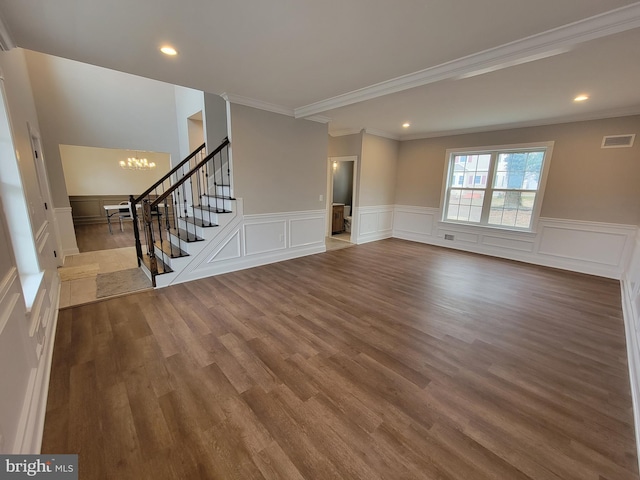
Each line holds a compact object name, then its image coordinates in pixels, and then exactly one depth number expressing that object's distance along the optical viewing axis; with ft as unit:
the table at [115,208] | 22.87
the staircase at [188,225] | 11.55
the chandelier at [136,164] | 24.59
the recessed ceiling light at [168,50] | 8.13
